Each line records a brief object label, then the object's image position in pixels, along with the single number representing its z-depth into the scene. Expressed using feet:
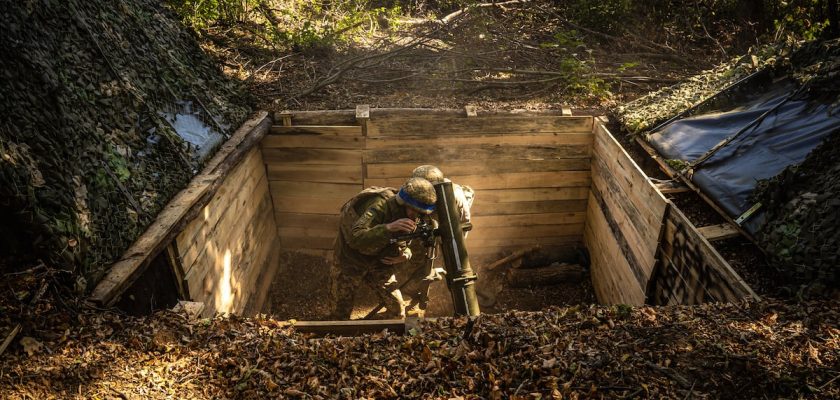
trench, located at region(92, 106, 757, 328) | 18.37
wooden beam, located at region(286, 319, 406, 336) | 11.68
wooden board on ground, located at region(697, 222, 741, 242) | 13.47
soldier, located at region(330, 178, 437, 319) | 15.21
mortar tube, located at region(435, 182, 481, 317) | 13.58
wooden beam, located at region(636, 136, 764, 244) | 13.97
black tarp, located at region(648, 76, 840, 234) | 14.11
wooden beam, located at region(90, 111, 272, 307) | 10.73
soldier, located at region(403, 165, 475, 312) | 17.63
